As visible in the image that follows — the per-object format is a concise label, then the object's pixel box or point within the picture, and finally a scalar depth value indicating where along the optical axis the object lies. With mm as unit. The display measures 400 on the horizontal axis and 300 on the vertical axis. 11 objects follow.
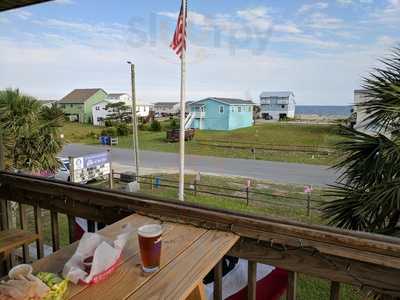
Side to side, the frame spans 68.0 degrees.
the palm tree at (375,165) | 2152
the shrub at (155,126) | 19053
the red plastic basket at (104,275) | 691
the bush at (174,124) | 18341
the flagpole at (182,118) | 6293
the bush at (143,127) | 18994
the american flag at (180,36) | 5727
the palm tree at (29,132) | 4941
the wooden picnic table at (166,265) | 667
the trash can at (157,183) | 7723
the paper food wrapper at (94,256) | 685
